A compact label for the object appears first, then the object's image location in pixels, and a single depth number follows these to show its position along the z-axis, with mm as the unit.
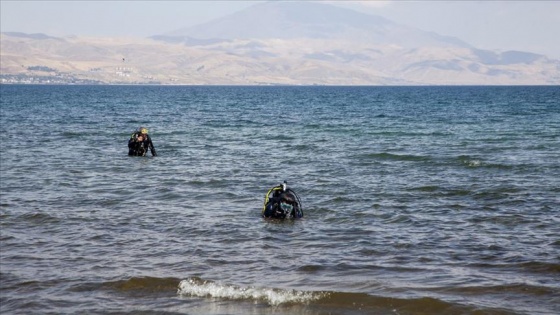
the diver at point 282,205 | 18875
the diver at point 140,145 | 33750
